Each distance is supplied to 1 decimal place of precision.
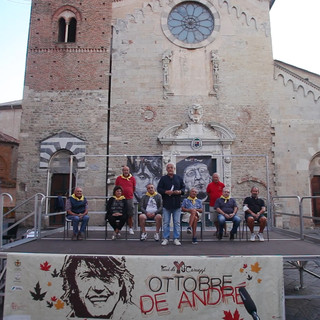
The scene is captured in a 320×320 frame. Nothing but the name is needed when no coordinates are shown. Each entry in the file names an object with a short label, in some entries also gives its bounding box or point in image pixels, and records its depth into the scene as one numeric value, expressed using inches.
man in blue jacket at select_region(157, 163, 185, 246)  253.4
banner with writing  170.1
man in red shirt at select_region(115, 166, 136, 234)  306.7
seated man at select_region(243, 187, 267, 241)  275.5
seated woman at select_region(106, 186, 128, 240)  284.3
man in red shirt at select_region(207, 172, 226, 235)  309.8
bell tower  556.7
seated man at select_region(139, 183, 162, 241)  276.2
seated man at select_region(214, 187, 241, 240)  276.7
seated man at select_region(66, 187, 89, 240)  282.2
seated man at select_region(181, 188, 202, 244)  264.2
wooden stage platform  214.7
